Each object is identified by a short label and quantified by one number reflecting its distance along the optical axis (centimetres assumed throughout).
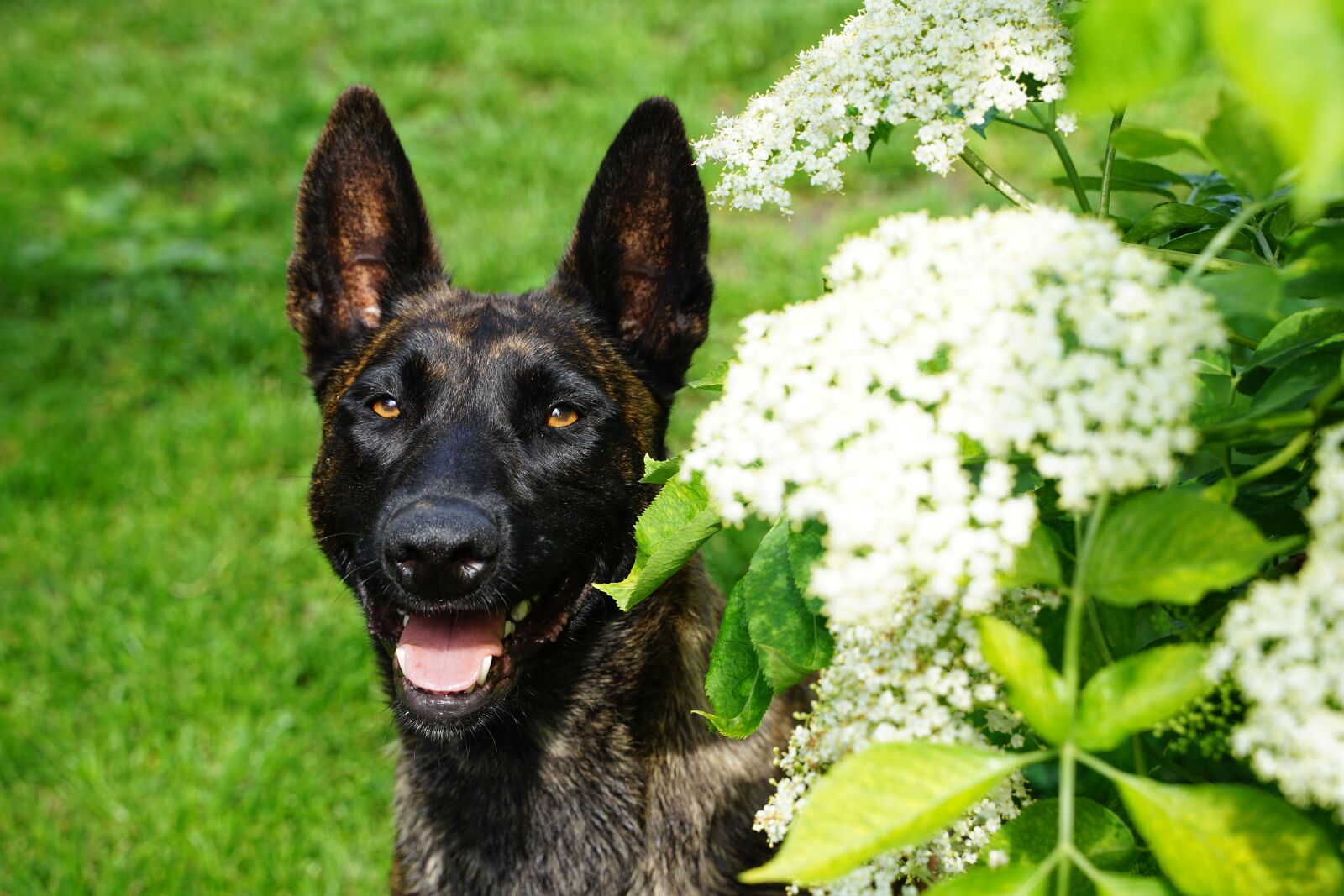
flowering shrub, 55
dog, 99
